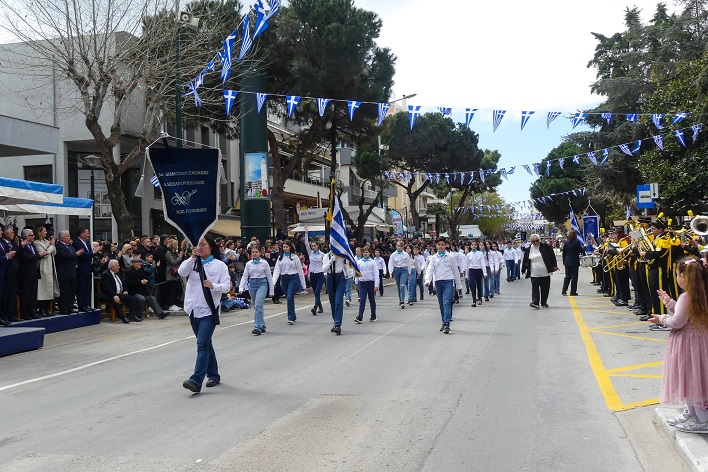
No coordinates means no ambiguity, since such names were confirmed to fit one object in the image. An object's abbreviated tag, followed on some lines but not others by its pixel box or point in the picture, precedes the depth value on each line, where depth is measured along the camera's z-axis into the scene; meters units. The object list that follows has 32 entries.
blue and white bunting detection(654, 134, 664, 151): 24.84
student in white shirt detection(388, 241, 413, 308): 19.12
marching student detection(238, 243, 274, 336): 13.59
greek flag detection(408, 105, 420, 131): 20.17
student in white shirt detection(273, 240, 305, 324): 15.79
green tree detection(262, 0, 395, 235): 29.14
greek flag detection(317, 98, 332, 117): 21.09
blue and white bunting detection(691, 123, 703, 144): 22.06
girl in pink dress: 5.67
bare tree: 19.31
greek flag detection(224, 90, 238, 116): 20.72
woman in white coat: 14.59
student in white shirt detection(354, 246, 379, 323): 15.42
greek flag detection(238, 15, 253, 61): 18.13
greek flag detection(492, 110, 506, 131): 20.44
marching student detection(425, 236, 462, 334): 13.33
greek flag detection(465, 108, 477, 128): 20.00
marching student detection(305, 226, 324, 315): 16.91
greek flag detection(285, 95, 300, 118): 20.33
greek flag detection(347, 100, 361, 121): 20.86
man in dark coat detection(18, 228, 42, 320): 13.91
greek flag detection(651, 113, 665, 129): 21.25
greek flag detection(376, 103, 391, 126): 21.37
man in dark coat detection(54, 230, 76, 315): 14.95
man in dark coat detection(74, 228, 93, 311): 15.59
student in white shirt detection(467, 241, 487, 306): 19.36
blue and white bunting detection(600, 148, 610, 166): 30.34
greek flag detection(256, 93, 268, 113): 22.12
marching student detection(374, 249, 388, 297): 21.42
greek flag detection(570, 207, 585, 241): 26.80
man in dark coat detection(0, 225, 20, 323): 13.38
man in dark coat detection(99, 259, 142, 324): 16.31
